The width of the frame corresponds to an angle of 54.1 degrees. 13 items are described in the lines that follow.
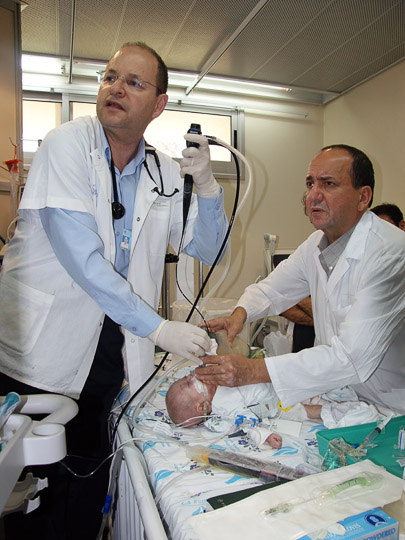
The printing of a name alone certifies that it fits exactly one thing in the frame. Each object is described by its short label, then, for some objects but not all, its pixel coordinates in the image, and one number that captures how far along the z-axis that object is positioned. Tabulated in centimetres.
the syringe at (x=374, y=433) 113
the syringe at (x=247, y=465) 103
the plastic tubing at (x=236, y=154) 143
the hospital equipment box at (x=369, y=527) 74
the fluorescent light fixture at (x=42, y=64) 355
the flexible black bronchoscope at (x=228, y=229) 144
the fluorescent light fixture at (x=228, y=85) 406
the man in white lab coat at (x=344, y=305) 135
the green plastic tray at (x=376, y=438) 105
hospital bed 93
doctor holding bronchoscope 123
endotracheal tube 81
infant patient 146
